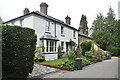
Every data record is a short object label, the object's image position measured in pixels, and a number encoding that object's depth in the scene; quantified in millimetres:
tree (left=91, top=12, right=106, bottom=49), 25229
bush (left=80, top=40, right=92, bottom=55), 17235
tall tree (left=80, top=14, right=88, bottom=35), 40636
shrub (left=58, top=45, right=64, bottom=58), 13164
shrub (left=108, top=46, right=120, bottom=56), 22711
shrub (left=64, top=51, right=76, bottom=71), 7597
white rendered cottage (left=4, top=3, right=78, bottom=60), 11337
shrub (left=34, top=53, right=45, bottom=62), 10172
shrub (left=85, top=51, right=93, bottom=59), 12283
